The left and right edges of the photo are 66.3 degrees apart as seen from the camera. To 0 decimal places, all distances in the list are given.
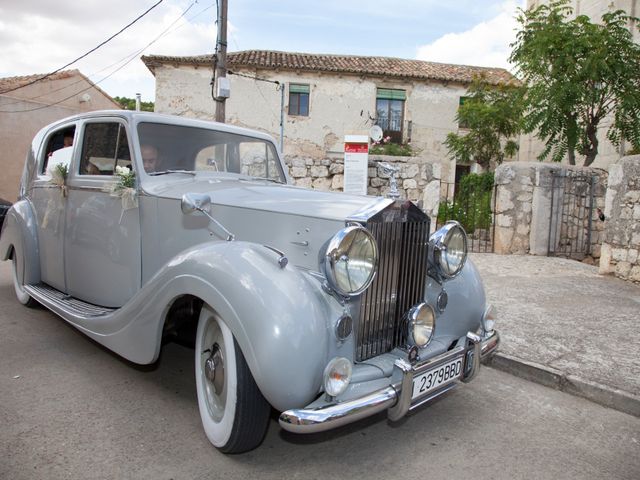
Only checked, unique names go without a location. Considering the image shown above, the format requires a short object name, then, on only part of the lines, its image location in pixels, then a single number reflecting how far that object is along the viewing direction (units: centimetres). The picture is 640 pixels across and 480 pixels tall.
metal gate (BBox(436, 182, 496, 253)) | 885
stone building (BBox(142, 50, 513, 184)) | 1762
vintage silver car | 188
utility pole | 990
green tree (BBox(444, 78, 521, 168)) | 1487
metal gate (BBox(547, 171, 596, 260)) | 788
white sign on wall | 801
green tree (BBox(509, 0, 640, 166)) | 903
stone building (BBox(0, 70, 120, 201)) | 1669
